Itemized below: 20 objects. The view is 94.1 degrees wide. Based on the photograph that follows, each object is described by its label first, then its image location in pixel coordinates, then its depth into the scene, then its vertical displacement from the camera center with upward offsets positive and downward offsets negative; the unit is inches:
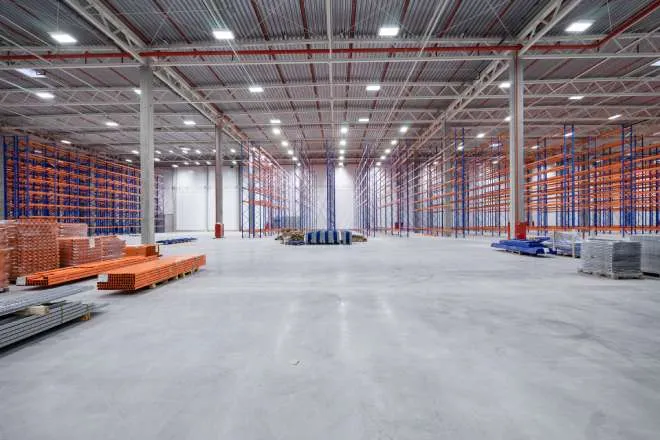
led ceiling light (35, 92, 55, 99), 656.3 +272.8
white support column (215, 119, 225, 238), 821.9 +112.2
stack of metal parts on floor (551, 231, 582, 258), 395.5 -35.6
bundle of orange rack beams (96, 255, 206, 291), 212.5 -40.4
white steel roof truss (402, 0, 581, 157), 401.5 +269.1
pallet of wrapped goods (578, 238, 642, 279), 256.5 -35.8
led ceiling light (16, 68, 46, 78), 547.4 +272.4
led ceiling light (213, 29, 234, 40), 457.3 +278.9
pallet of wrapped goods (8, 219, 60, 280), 263.9 -23.7
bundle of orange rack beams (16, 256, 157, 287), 235.0 -43.7
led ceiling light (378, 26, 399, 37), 455.2 +282.5
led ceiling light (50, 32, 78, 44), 447.6 +270.4
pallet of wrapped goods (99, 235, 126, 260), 339.8 -30.4
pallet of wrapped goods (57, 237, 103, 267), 301.9 -29.7
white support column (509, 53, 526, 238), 499.5 +113.3
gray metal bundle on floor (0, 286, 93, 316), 132.8 -37.6
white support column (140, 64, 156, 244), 497.0 +98.1
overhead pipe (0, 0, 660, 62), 478.6 +266.9
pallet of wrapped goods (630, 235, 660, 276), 259.4 -31.5
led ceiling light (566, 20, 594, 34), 441.7 +280.8
